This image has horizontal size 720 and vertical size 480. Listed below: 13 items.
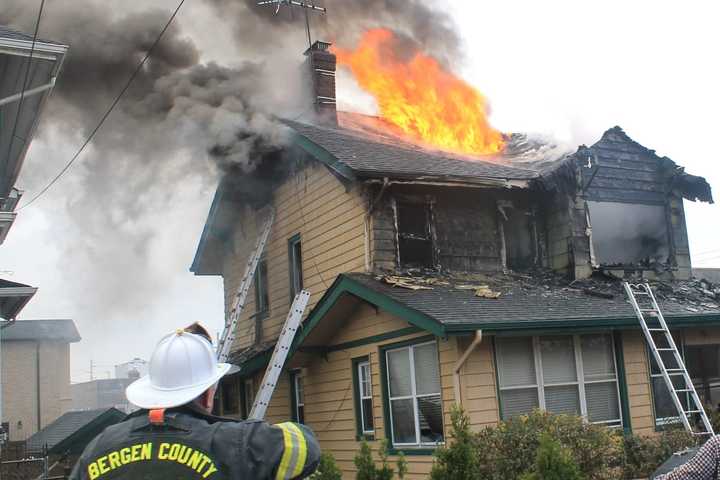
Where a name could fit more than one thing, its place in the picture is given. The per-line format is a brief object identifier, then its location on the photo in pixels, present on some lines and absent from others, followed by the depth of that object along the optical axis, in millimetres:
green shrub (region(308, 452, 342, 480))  9539
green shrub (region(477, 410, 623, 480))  8961
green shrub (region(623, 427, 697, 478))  10242
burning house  11422
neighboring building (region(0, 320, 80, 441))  39312
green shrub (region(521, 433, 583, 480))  7016
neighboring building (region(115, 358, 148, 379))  88288
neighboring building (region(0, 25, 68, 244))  11469
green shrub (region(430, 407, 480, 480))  7992
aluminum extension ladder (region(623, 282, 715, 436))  10680
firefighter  2699
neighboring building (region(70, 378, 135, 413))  78188
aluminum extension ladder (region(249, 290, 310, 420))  12914
